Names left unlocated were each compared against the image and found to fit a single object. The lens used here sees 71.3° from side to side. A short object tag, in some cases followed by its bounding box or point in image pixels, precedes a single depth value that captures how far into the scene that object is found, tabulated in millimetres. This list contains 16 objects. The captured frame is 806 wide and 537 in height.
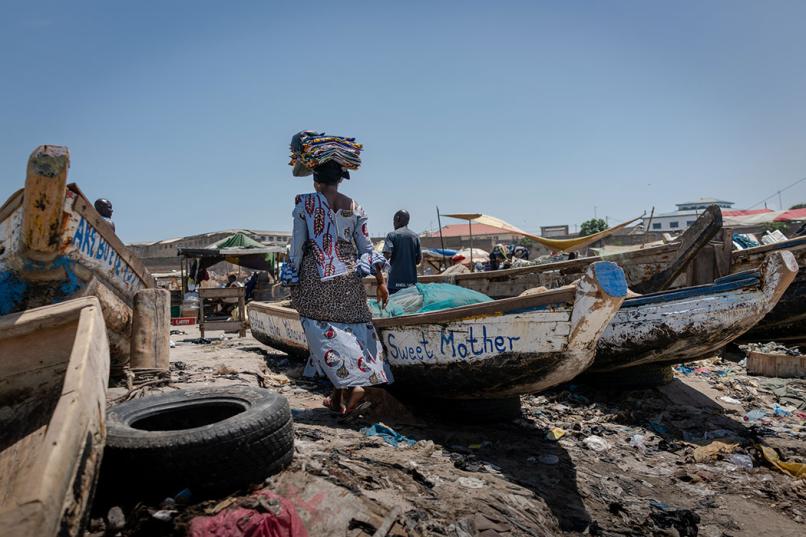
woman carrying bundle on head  4039
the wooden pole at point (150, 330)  4254
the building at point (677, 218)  67562
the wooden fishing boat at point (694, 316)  4586
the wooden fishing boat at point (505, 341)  3514
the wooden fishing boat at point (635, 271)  6773
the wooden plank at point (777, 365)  6461
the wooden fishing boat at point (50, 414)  1578
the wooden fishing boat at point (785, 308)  6520
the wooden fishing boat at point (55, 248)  2934
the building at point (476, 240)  33969
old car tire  2352
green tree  42906
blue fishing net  4895
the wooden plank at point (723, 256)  7238
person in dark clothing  6758
